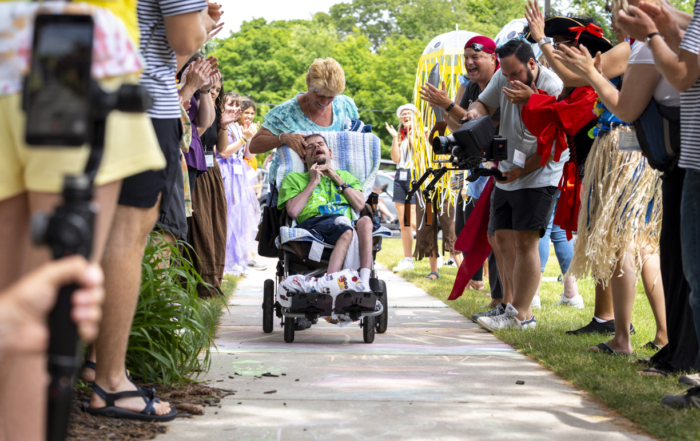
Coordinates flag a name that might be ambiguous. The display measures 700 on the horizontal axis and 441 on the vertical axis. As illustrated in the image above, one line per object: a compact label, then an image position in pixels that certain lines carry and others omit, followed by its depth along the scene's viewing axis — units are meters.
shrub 6.45
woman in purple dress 16.33
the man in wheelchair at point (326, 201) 9.31
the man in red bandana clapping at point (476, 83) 11.21
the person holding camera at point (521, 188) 9.84
